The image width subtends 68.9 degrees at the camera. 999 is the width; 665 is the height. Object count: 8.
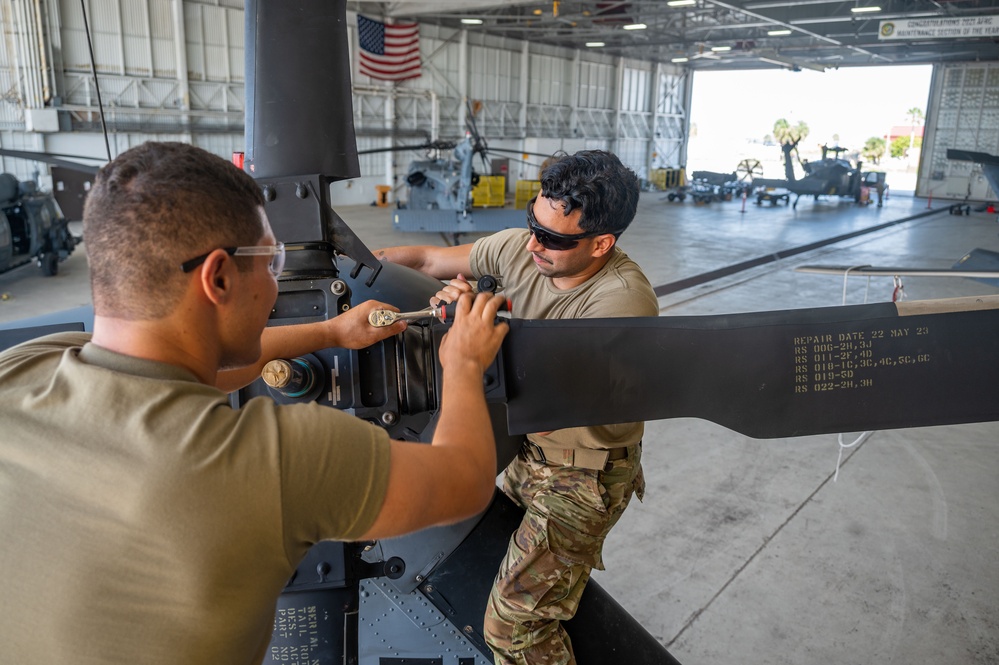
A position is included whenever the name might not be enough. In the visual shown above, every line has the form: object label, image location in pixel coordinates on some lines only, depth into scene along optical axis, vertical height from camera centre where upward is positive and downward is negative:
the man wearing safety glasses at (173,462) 1.02 -0.45
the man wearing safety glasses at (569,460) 2.11 -0.94
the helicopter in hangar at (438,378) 1.67 -0.52
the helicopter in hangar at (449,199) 14.05 -1.10
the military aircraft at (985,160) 10.16 -0.06
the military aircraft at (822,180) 24.38 -0.91
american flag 20.58 +2.75
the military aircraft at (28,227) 10.38 -1.23
